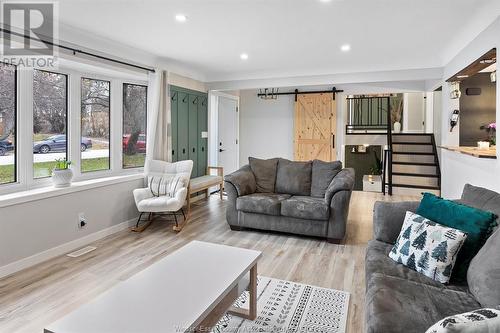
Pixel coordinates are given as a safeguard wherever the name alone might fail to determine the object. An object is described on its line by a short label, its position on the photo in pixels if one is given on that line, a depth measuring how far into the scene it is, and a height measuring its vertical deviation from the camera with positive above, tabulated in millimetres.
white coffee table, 1453 -733
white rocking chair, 4180 -471
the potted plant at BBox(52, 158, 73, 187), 3611 -223
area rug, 2184 -1118
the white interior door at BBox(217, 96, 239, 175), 7246 +489
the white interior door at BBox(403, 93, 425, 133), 9625 +1339
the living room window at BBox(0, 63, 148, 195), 3311 +371
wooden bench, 5171 -450
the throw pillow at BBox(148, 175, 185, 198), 4500 -414
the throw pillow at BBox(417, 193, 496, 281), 1934 -401
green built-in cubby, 5492 +520
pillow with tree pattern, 1908 -546
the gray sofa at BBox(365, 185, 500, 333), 1466 -701
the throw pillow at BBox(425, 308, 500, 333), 901 -465
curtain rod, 3040 +1144
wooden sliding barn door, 7277 +669
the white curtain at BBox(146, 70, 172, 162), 4797 +540
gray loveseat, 3889 -531
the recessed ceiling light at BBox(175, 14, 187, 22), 3186 +1362
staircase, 6913 -162
